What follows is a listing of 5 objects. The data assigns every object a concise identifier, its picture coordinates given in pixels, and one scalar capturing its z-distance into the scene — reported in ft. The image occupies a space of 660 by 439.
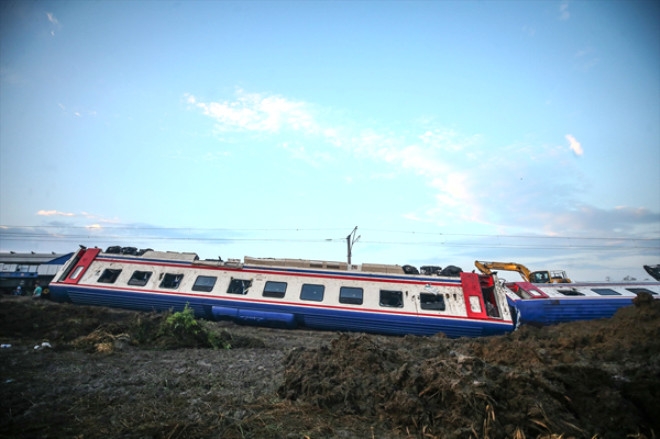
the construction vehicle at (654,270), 59.52
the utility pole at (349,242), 99.71
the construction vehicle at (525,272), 67.51
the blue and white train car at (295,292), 45.73
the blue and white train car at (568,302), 47.75
